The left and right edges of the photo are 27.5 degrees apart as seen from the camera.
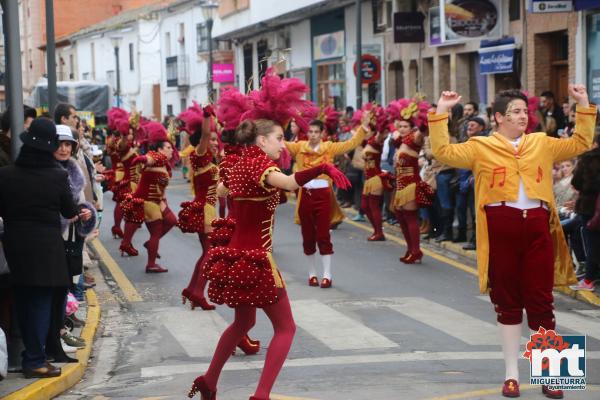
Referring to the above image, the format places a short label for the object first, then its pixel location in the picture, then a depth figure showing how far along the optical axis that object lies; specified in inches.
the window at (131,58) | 2514.8
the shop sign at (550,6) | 857.5
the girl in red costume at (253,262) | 299.4
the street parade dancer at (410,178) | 603.8
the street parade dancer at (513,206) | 315.9
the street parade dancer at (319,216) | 538.3
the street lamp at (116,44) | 2006.0
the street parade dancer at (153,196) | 603.2
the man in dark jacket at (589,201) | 494.3
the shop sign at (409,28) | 1213.7
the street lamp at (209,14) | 1608.0
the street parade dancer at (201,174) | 497.4
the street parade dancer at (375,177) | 708.0
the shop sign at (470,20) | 1014.4
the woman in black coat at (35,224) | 334.6
